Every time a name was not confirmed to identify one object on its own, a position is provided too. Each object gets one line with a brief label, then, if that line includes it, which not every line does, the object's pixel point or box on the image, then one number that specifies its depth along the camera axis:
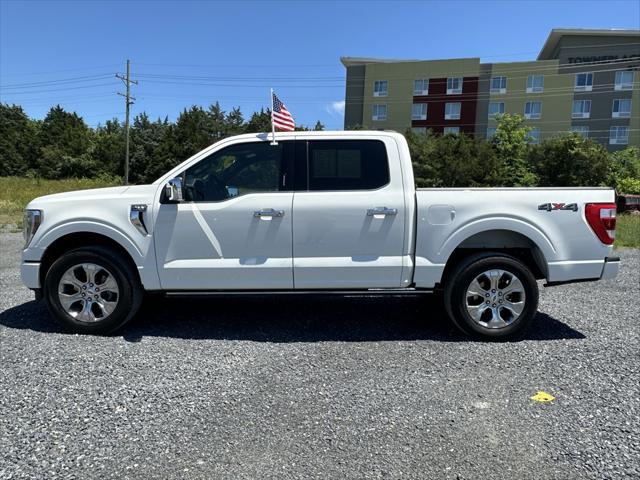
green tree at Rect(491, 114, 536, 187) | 42.97
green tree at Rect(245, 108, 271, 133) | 69.38
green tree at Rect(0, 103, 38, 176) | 74.69
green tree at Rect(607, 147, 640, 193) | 38.50
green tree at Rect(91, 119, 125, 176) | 69.56
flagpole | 4.84
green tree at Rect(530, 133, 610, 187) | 37.22
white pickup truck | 4.67
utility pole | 44.89
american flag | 5.48
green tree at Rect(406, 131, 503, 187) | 41.75
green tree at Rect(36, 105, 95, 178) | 71.50
